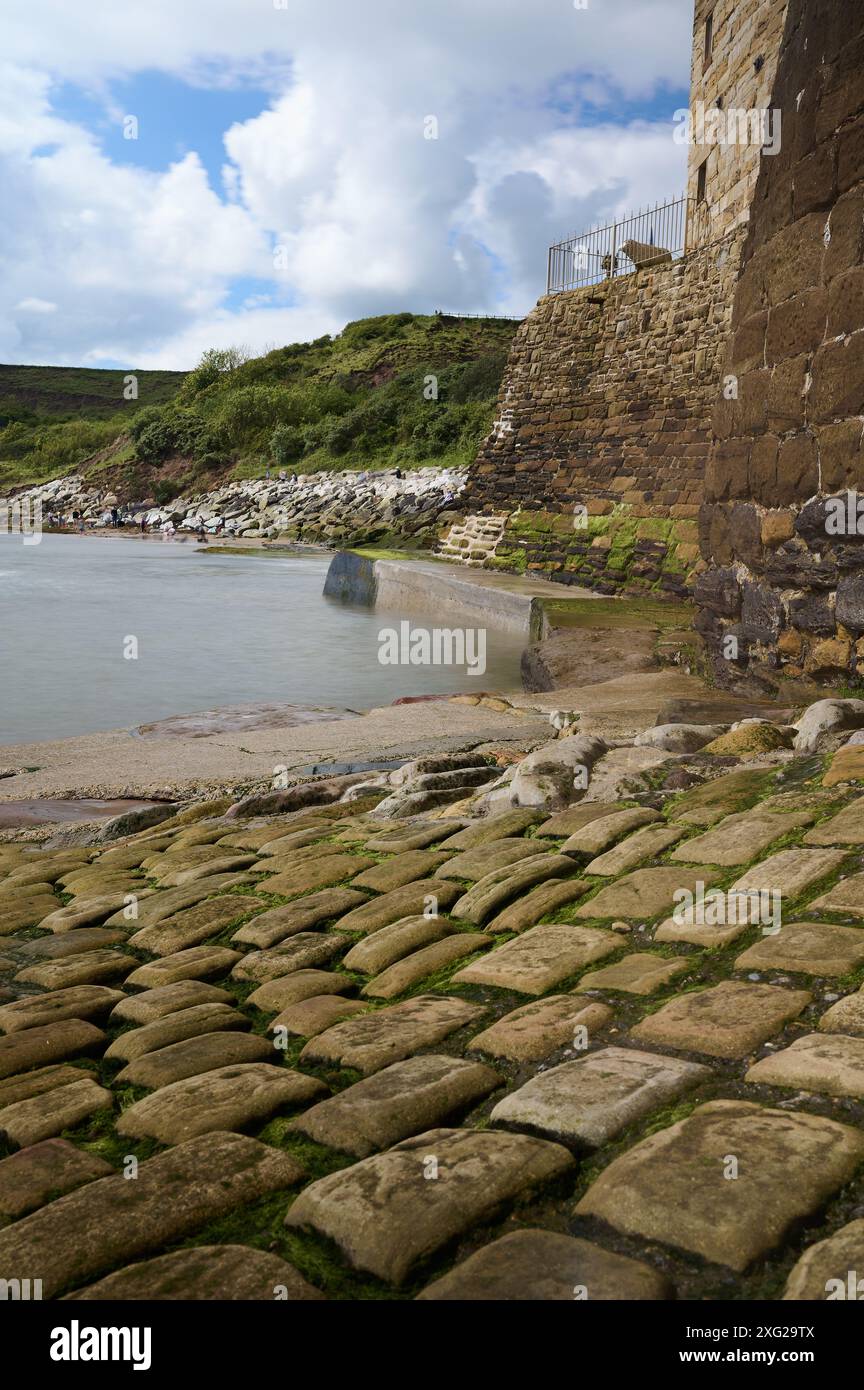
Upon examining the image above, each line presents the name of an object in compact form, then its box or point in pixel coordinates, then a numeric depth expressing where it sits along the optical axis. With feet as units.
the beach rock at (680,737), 14.85
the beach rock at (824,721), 13.32
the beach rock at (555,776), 12.64
